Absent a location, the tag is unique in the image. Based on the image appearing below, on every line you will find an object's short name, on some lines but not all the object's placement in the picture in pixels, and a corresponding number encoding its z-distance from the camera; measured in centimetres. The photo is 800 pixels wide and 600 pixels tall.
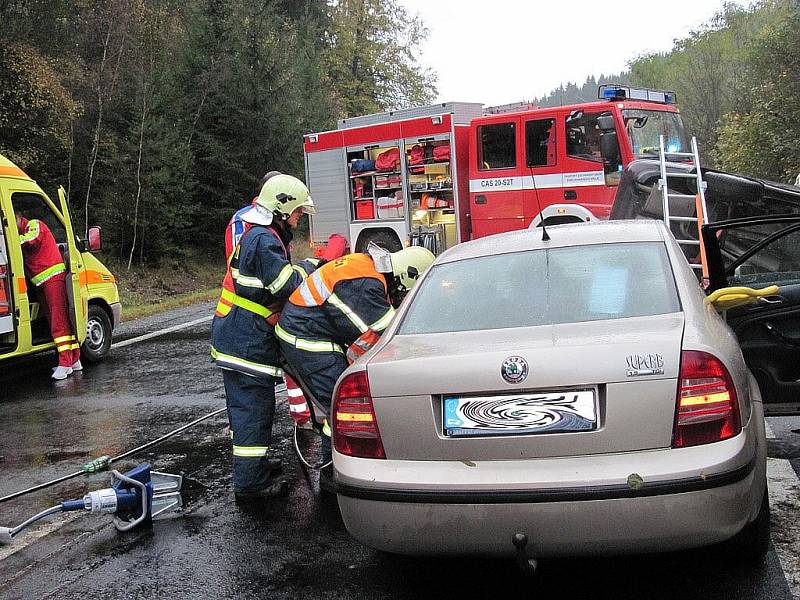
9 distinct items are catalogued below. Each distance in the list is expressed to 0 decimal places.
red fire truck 1313
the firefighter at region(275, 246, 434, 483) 466
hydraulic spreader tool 437
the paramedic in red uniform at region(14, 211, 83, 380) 891
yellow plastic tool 405
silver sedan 300
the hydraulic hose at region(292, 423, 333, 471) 539
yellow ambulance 861
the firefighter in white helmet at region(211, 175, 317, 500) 493
